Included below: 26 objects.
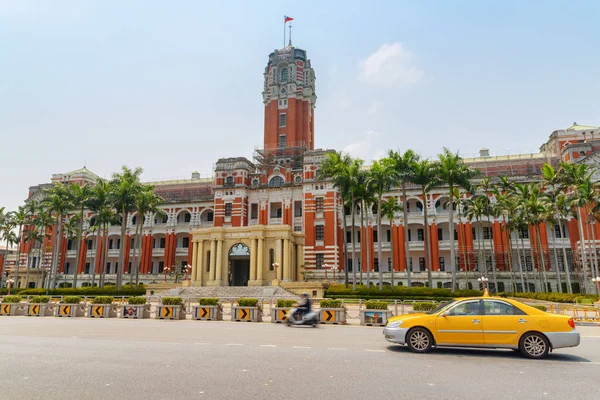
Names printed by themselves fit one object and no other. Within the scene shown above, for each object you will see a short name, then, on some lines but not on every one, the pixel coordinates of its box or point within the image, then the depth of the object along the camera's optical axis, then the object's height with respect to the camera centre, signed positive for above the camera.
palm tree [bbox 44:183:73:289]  52.78 +10.49
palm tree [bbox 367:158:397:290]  40.56 +10.44
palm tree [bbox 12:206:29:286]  59.25 +9.35
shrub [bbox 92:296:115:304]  25.92 -0.99
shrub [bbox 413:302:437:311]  21.23 -1.15
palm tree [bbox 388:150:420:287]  41.06 +11.91
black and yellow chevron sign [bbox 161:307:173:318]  23.47 -1.57
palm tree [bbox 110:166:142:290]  49.21 +11.02
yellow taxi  10.59 -1.16
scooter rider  19.02 -1.10
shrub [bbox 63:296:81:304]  26.08 -0.99
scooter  18.66 -1.56
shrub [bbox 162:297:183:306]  23.95 -0.97
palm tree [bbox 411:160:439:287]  40.88 +10.67
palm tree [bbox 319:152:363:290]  42.06 +11.21
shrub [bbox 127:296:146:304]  25.03 -0.96
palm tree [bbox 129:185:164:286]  51.06 +10.27
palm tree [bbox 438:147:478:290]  40.53 +10.72
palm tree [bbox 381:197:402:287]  48.59 +8.87
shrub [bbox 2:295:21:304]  28.55 -1.02
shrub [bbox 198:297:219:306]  23.34 -0.98
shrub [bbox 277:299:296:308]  21.91 -1.00
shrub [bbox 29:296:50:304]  27.64 -1.04
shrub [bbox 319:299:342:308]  21.33 -0.99
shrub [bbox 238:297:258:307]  22.33 -0.97
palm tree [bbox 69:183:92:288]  51.97 +11.18
